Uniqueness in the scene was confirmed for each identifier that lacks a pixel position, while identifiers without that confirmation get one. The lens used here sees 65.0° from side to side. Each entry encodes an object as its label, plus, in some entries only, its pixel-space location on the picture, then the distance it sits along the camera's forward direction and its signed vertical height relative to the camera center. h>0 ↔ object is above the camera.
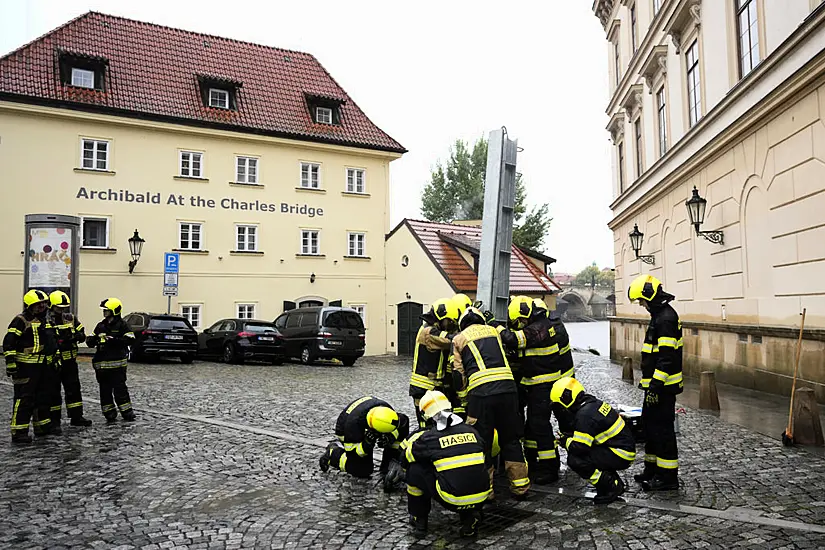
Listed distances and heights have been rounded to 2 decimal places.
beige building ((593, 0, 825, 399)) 10.50 +2.83
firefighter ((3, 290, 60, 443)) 8.20 -0.67
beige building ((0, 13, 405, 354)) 23.41 +5.53
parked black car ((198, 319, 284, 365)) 20.05 -1.08
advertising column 19.02 +1.70
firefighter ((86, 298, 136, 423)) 9.33 -0.73
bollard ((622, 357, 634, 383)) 16.30 -1.58
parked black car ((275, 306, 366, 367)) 20.95 -0.91
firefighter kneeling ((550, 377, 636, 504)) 5.79 -1.27
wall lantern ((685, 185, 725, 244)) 14.53 +2.12
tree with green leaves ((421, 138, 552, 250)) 53.53 +9.98
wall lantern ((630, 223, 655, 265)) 20.59 +2.14
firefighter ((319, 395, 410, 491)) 6.53 -1.32
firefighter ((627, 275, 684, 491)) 6.08 -0.78
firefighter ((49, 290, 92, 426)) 9.09 -0.69
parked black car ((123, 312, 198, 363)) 19.02 -0.87
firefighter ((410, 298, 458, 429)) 6.64 -0.43
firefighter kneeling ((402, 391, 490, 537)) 4.95 -1.26
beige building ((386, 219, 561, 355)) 26.08 +1.41
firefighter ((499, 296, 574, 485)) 6.59 -0.63
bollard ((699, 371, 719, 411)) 10.64 -1.42
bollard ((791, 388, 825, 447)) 7.64 -1.37
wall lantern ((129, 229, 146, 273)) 23.12 +2.29
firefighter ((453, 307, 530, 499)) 5.82 -0.77
